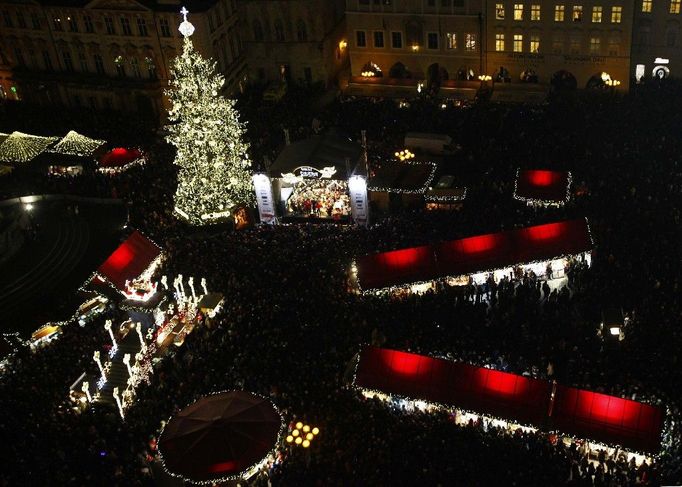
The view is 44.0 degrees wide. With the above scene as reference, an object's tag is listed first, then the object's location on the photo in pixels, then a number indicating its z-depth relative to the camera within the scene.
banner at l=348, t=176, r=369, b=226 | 47.81
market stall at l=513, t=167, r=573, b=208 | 47.03
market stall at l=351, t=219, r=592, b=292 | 41.25
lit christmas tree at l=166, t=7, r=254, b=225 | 46.69
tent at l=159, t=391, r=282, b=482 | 31.38
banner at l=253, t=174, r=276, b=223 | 49.08
